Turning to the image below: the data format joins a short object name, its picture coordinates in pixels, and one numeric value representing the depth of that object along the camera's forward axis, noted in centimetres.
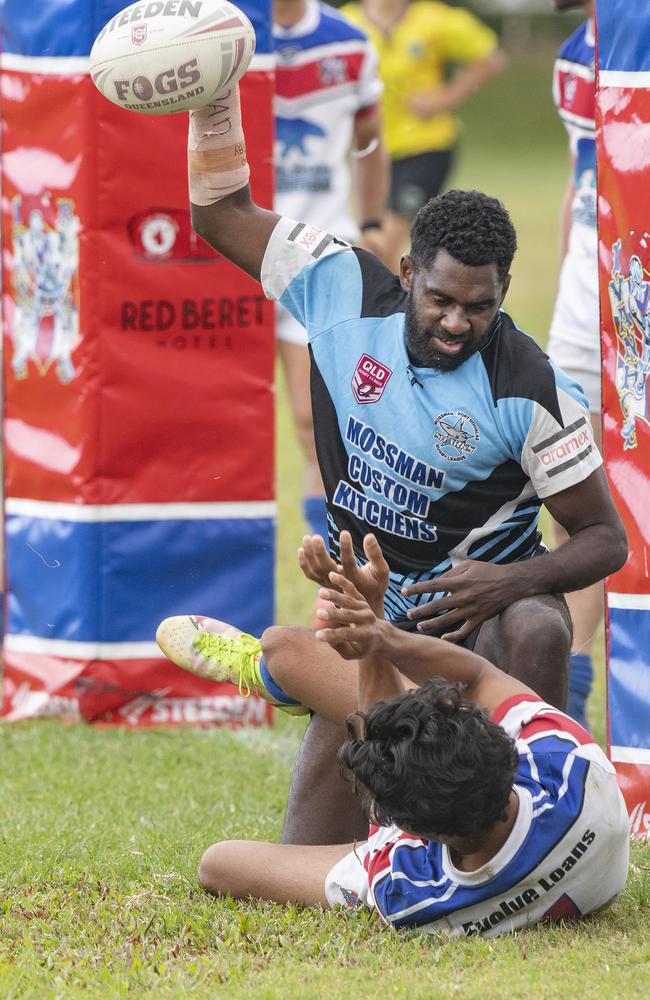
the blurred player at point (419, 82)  2608
